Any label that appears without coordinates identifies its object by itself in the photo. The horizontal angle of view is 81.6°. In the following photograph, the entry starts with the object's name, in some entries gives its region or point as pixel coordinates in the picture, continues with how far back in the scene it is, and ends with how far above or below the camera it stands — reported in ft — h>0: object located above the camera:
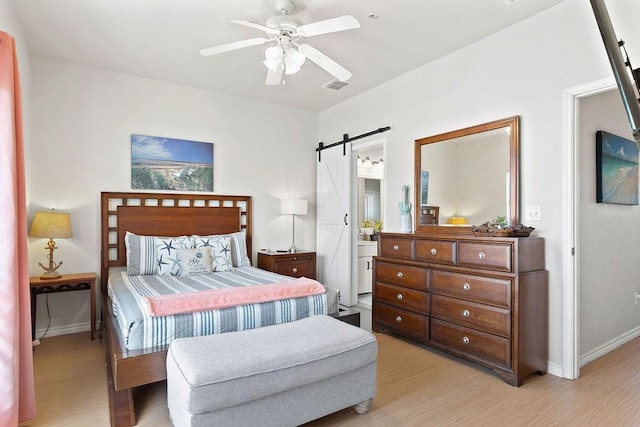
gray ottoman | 5.87 -2.80
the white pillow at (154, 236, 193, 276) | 12.10 -1.44
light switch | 9.62 -0.09
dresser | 8.79 -2.34
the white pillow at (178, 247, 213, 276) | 12.17 -1.63
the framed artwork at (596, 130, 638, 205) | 10.23 +1.15
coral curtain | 6.29 -0.91
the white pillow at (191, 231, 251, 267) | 14.16 -1.46
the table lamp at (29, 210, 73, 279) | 11.15 -0.46
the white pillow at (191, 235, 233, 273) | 12.90 -1.32
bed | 6.99 -2.01
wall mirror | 10.27 +1.03
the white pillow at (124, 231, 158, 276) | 12.15 -1.40
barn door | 16.43 -0.44
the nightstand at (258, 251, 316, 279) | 15.39 -2.19
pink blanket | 7.60 -1.91
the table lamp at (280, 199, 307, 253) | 16.43 +0.21
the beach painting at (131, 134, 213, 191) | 13.96 +1.92
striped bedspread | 7.29 -2.20
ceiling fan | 8.09 +3.98
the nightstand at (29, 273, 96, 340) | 11.10 -2.25
